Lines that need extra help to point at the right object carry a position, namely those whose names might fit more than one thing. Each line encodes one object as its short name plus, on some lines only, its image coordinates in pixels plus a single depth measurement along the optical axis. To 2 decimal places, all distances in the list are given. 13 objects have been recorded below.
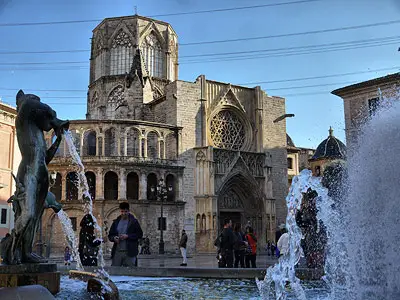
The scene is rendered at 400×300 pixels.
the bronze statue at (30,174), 5.16
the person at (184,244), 18.45
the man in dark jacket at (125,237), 9.31
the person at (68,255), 18.65
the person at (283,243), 12.05
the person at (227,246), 12.45
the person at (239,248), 13.03
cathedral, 31.62
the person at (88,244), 9.86
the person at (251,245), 14.61
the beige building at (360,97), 29.94
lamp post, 29.80
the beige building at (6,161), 27.20
